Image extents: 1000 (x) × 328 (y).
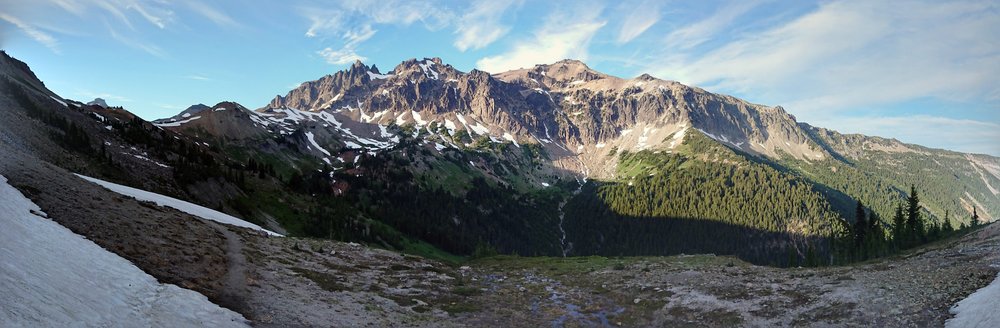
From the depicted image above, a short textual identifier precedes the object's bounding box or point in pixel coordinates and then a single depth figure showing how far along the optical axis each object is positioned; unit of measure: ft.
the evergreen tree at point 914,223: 373.95
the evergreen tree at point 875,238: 372.11
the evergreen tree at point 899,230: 378.03
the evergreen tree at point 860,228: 420.07
